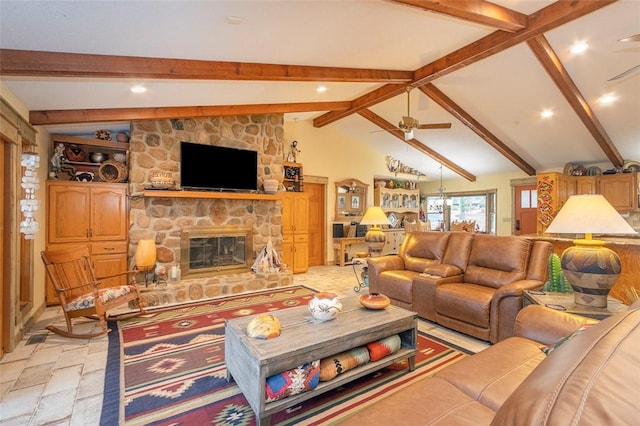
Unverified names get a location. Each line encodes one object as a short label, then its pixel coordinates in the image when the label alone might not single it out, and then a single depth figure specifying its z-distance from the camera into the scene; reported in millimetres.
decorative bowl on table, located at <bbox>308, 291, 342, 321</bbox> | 2189
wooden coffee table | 1714
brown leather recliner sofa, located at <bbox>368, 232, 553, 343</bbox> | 2836
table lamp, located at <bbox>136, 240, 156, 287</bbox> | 4164
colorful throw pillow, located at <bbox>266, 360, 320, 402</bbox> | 1735
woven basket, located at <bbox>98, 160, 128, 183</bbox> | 4387
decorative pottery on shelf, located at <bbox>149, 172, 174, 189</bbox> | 4297
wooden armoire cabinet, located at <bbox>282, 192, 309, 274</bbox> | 6262
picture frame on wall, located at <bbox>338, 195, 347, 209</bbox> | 7613
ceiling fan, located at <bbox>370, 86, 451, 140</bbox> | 4496
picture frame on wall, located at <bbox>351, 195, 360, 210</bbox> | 7852
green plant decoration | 2665
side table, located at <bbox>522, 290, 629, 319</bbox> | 2080
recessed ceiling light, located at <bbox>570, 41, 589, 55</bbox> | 3609
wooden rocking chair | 3037
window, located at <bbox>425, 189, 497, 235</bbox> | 8445
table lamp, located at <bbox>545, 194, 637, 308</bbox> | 2092
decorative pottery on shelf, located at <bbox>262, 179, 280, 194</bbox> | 5328
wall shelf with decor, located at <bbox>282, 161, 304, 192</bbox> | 6488
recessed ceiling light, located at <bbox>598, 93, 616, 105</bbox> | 4449
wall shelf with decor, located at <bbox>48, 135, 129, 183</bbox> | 4141
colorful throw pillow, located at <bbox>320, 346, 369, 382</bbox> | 1976
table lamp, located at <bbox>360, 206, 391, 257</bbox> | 4395
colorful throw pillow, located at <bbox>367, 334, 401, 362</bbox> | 2213
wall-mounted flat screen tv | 4672
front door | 7390
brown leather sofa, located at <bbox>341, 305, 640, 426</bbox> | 542
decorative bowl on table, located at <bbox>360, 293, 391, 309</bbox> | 2427
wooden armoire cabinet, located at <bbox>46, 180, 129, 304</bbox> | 4012
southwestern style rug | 1901
